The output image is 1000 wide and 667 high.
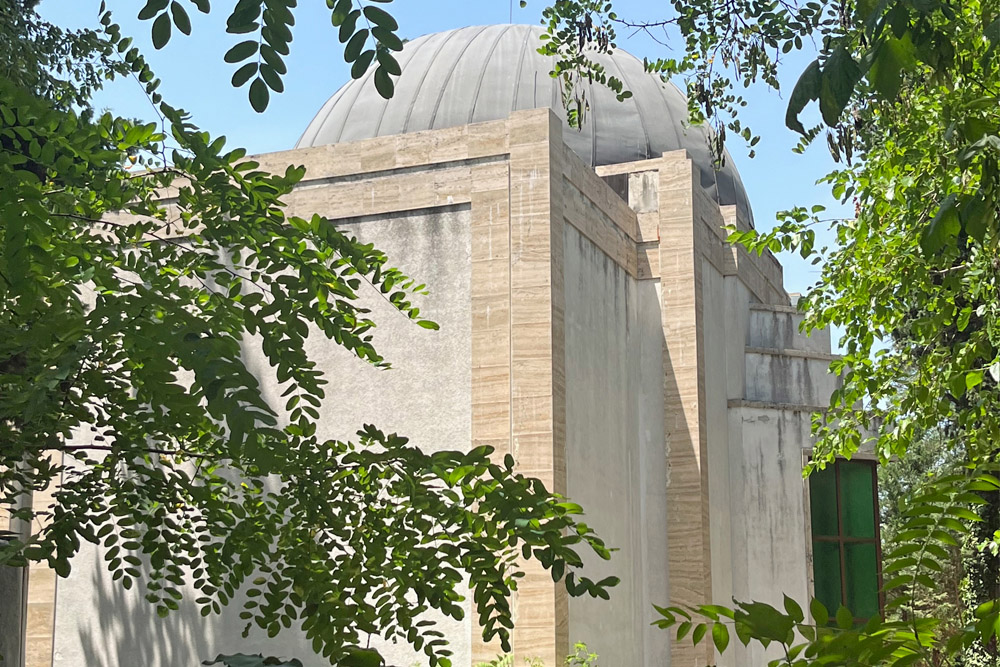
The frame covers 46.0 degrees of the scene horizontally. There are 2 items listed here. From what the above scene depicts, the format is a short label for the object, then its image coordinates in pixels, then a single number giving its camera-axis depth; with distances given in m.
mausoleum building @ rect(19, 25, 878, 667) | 12.70
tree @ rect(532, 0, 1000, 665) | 2.25
